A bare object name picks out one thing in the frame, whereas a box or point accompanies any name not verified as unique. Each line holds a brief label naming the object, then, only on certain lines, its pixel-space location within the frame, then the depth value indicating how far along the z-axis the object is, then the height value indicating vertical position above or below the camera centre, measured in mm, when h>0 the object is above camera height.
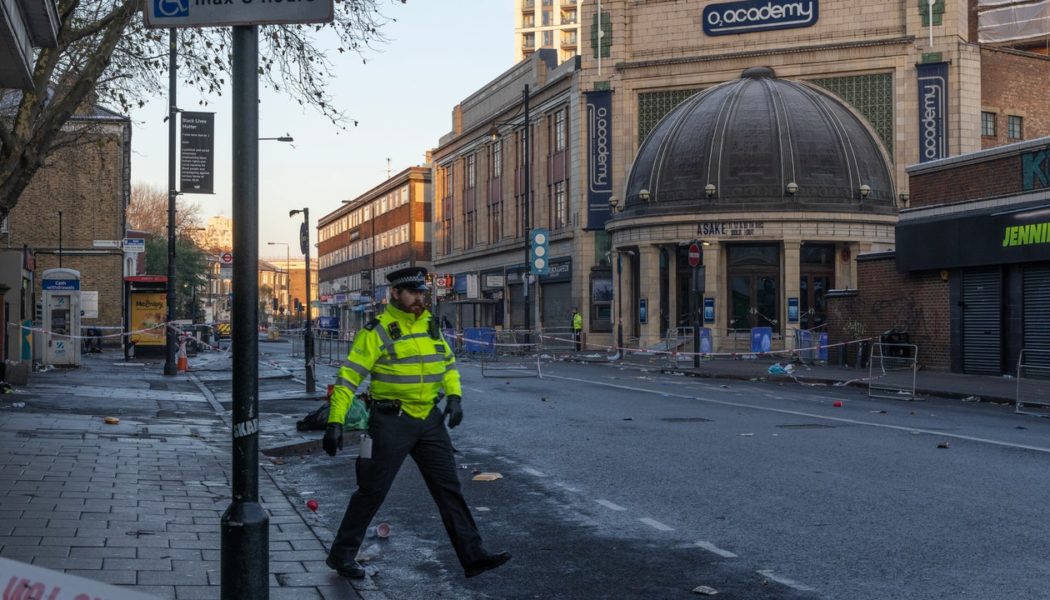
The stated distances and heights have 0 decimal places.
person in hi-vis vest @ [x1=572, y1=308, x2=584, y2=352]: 48812 -630
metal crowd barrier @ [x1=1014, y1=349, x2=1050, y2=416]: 18203 -1350
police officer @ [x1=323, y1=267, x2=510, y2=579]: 6430 -648
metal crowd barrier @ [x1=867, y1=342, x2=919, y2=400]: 21816 -1501
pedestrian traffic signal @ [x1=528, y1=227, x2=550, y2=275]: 49625 +2763
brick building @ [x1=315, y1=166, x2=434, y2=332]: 85250 +6773
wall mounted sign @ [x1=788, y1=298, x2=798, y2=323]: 43625 +68
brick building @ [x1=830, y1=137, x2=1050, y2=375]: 24594 +1148
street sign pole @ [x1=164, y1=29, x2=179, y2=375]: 27609 +2401
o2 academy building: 44250 +7782
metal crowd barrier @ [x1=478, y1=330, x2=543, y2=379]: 29550 -1577
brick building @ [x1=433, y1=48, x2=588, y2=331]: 55250 +6781
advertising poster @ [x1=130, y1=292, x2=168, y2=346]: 39219 +162
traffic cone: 30844 -1340
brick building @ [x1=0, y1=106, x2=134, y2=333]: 49438 +3851
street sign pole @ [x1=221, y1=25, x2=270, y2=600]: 5000 -263
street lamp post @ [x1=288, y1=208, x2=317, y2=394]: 21375 -782
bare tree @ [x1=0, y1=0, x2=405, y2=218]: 14938 +3595
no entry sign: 34406 +1871
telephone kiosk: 29906 +93
